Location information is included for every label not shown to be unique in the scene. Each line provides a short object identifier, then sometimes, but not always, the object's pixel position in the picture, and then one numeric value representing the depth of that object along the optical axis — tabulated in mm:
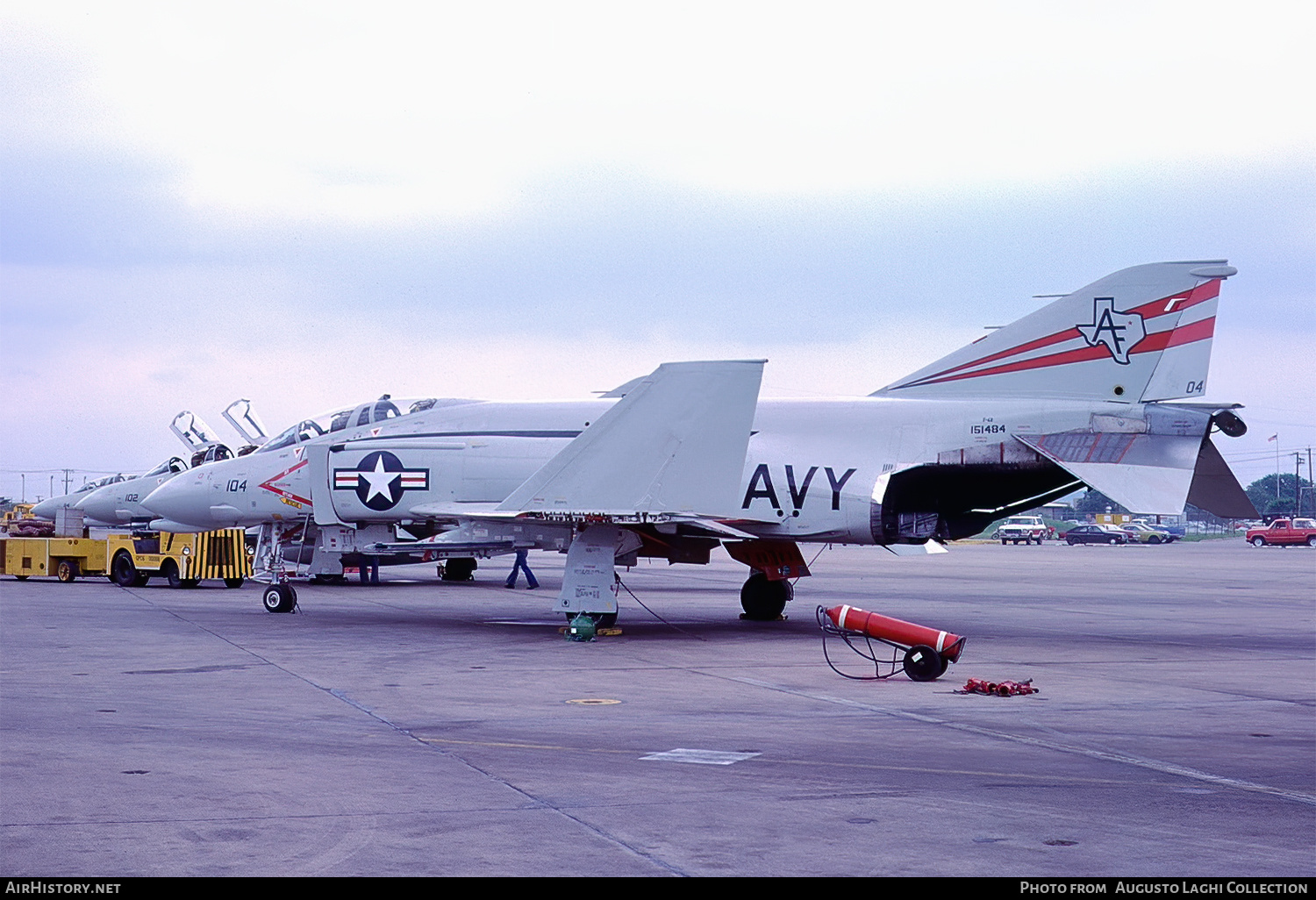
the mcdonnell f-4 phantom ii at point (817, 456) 17062
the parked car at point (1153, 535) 88312
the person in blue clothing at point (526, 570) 29106
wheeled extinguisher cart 13344
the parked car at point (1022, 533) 90712
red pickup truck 75750
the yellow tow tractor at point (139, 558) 28453
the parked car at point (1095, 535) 87500
